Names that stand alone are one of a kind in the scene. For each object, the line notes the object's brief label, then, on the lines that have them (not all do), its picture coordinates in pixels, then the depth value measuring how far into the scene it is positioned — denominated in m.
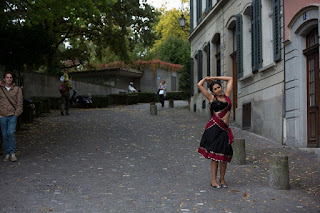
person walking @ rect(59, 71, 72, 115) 19.30
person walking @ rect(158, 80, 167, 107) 26.05
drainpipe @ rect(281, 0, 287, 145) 11.62
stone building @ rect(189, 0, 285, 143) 12.20
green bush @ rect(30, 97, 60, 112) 25.38
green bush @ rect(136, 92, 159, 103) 36.32
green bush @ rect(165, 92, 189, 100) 41.62
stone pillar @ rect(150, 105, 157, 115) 20.74
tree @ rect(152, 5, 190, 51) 55.41
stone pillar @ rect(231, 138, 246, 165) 9.06
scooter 28.23
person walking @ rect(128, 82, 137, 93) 37.78
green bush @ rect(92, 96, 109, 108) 29.14
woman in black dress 6.75
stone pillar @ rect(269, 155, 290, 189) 6.86
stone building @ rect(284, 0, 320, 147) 10.41
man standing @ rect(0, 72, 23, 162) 9.11
